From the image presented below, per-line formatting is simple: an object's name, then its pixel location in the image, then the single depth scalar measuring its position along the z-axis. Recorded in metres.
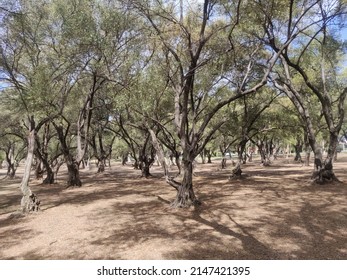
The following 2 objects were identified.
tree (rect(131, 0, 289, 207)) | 12.20
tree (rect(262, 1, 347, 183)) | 15.25
